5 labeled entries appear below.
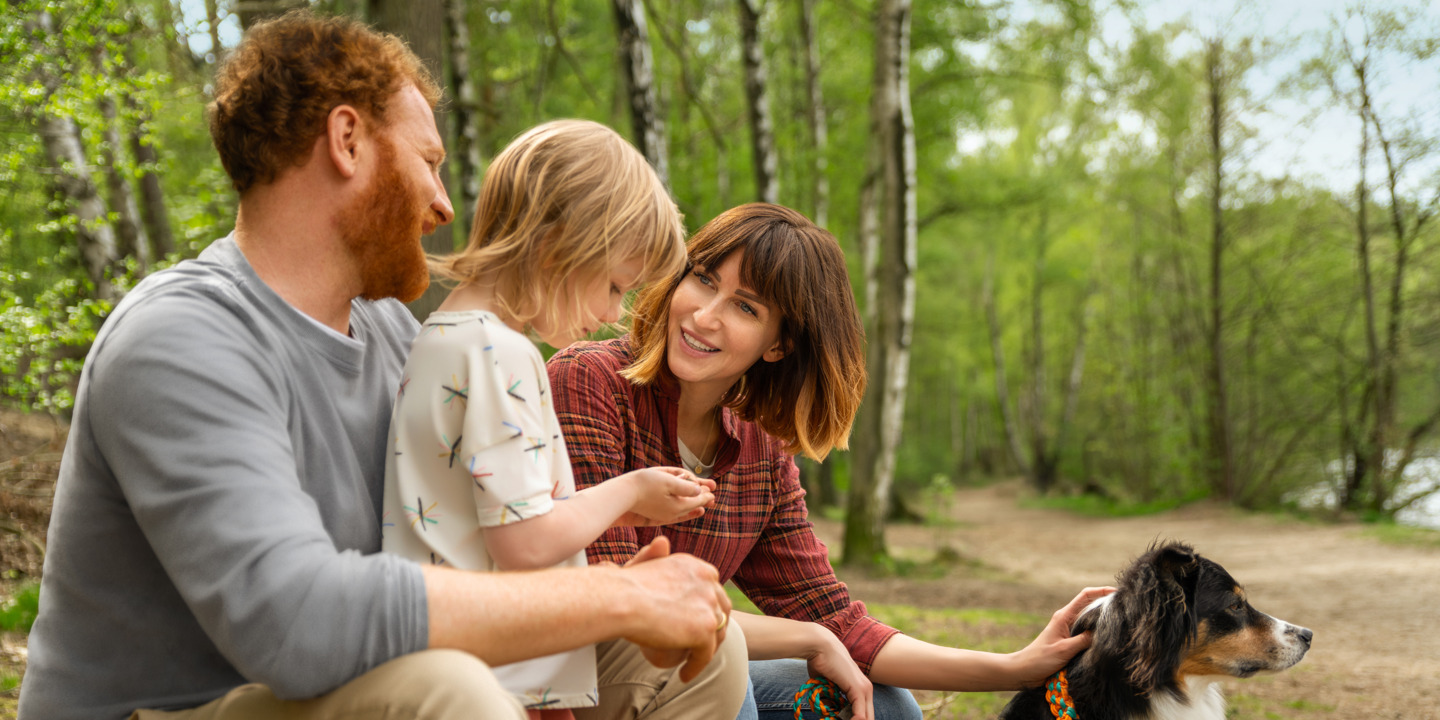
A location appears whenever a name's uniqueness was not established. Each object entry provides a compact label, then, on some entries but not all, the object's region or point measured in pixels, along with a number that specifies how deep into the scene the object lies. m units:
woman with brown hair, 2.30
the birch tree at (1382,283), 14.38
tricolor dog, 2.34
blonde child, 1.48
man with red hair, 1.17
